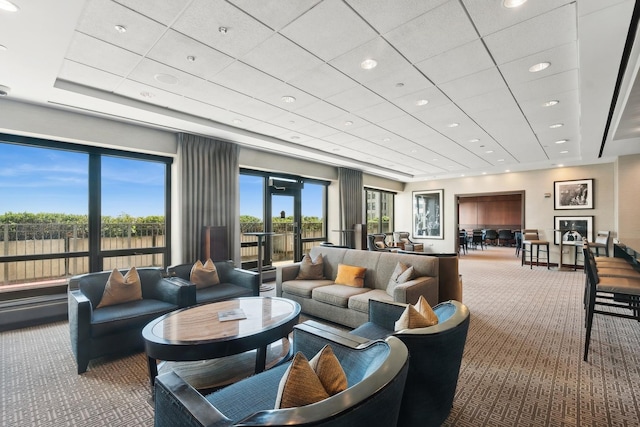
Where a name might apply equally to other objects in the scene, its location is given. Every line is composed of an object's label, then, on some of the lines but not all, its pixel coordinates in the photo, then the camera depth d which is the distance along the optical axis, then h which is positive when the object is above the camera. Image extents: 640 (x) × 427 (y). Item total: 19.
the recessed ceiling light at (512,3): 2.06 +1.46
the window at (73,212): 3.95 +0.08
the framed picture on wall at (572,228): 7.95 -0.38
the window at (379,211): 10.23 +0.16
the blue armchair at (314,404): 0.88 -0.69
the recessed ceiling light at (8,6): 1.97 +1.41
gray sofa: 3.34 -0.91
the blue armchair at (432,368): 1.54 -0.82
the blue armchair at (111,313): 2.65 -0.94
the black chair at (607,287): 2.82 -0.70
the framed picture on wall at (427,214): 10.72 +0.04
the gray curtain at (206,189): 5.04 +0.48
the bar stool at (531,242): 8.10 -0.74
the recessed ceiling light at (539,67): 2.92 +1.45
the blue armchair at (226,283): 3.77 -0.93
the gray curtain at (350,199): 8.27 +0.45
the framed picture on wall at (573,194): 8.01 +0.55
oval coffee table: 2.13 -0.89
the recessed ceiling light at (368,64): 2.87 +1.47
